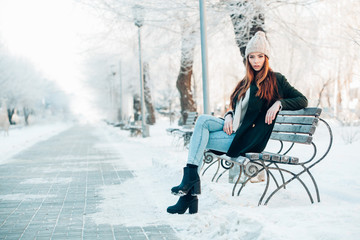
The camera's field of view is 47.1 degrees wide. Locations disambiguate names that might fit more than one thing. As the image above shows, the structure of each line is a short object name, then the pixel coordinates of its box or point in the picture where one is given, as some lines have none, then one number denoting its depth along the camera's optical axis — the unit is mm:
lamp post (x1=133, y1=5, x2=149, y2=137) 10598
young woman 4141
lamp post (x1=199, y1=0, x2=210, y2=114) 7684
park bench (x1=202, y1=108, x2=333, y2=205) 3996
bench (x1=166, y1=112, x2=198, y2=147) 10625
